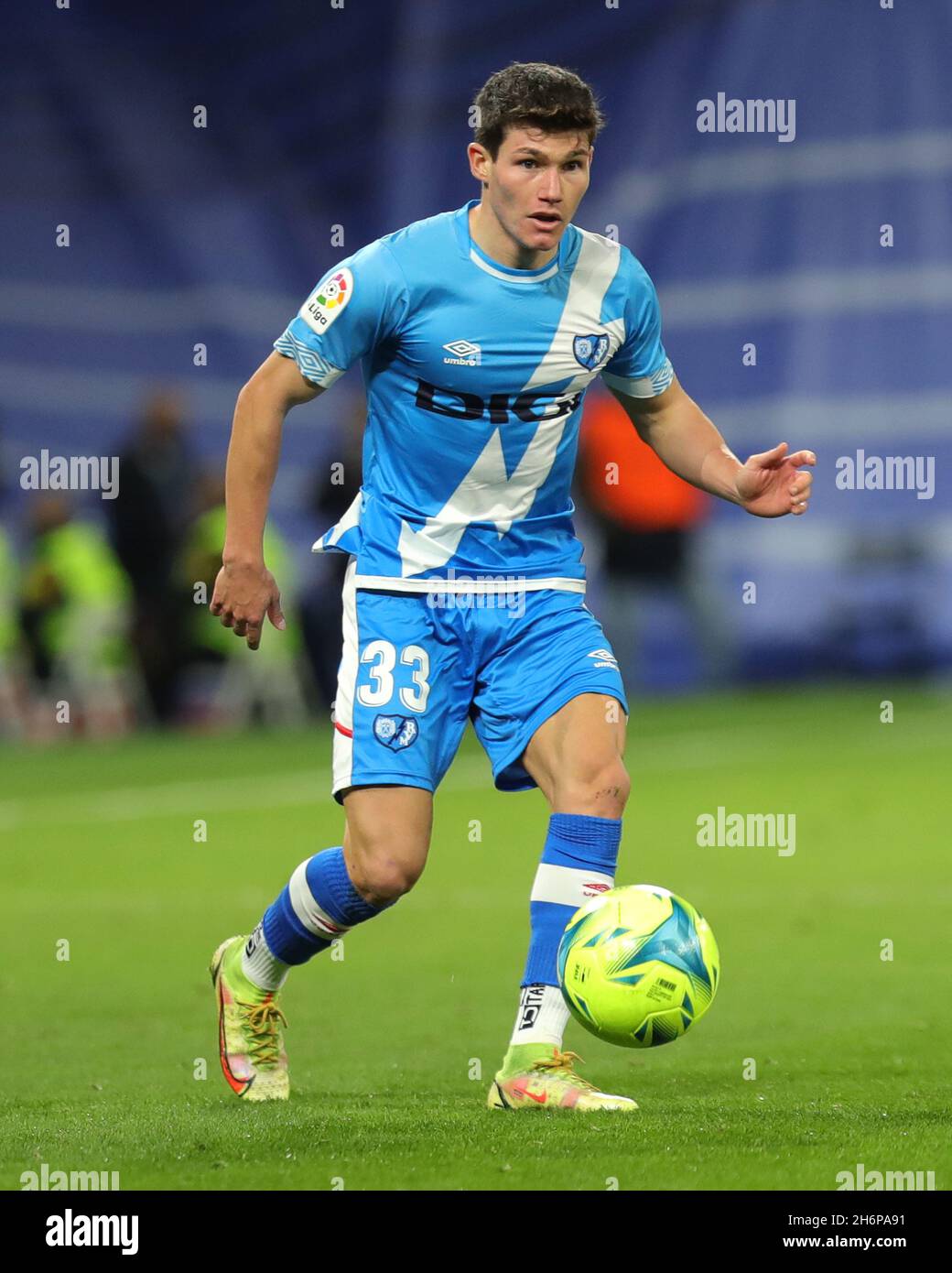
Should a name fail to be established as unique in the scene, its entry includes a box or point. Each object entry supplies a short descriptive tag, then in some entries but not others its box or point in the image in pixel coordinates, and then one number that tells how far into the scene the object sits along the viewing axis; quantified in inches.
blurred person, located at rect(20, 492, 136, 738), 733.9
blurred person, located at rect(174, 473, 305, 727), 722.2
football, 209.6
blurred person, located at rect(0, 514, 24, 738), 730.8
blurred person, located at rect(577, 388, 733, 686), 767.7
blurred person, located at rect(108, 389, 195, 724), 709.9
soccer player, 223.9
